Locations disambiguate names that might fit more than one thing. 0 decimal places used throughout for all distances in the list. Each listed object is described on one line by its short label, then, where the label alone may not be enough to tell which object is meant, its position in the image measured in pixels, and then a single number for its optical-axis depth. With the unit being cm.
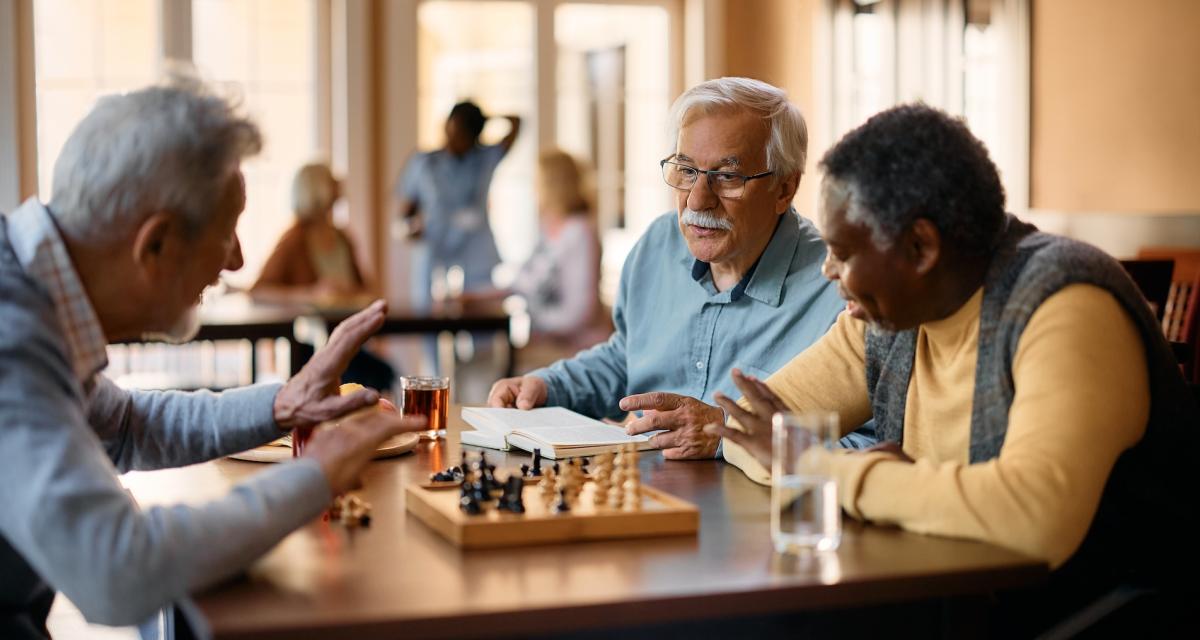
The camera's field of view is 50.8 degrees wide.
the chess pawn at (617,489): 149
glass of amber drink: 219
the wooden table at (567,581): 116
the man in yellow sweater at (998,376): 140
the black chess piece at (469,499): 143
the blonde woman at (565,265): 578
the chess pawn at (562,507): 146
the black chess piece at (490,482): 149
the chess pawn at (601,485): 150
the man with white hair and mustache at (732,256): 245
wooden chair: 360
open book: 200
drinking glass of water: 135
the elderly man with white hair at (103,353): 120
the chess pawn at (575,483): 153
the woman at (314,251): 590
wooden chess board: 140
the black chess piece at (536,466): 173
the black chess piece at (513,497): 145
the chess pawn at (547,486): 152
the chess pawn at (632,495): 148
